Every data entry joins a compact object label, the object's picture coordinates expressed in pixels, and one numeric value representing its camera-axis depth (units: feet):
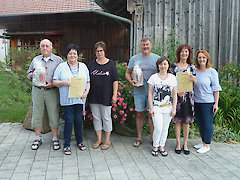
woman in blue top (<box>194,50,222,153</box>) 12.66
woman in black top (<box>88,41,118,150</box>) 13.00
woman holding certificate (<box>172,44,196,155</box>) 12.53
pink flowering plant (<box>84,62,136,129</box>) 14.70
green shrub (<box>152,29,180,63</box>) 19.03
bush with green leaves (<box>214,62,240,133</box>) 16.57
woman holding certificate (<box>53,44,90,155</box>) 12.37
